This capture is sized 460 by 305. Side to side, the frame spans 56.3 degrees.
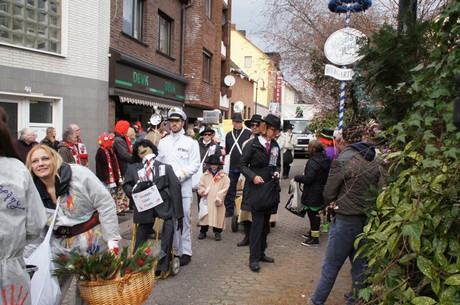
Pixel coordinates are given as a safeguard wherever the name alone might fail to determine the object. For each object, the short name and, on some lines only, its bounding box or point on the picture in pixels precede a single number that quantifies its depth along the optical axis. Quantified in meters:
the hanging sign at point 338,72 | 6.81
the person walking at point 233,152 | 8.23
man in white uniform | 5.61
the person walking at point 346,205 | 3.82
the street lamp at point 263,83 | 41.58
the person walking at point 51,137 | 8.14
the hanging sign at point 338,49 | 6.71
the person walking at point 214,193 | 6.94
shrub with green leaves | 2.13
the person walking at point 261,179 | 5.46
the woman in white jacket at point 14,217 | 2.33
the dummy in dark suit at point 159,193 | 4.97
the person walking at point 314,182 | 6.62
